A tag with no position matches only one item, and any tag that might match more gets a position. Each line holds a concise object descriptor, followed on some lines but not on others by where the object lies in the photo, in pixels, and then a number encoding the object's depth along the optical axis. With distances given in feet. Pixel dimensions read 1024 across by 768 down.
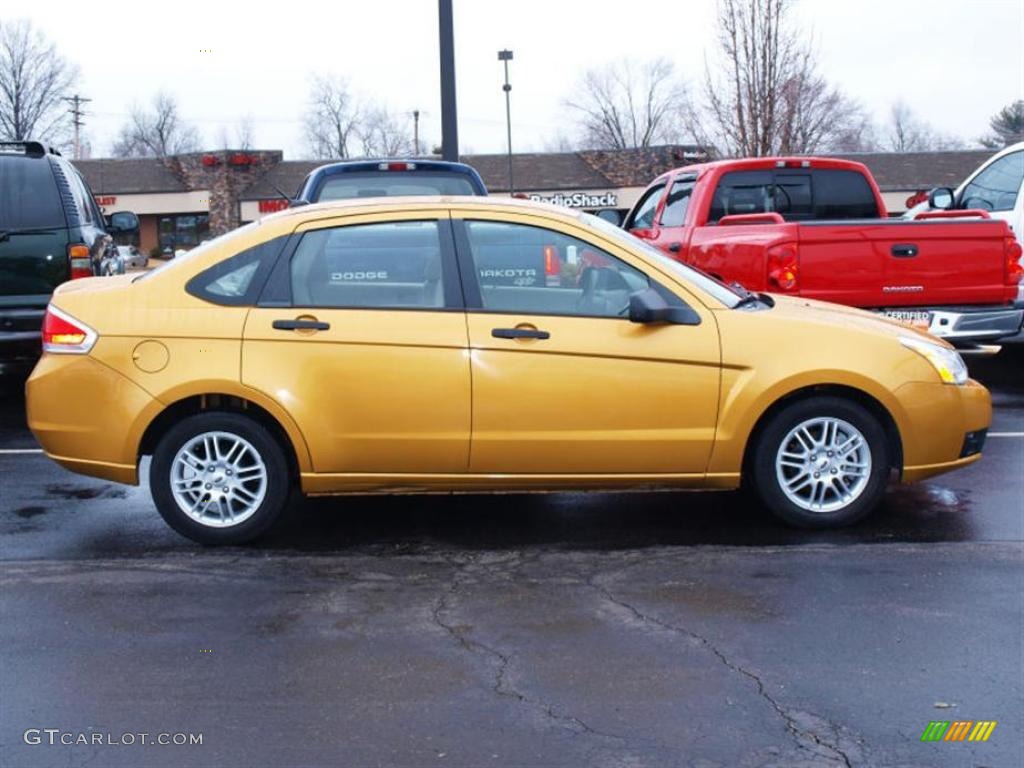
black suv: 30.81
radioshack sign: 144.97
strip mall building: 137.28
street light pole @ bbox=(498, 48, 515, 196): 108.75
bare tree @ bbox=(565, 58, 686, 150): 233.76
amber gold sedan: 19.51
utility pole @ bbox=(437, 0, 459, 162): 43.32
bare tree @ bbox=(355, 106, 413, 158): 249.96
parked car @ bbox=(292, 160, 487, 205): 34.04
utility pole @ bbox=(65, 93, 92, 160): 219.28
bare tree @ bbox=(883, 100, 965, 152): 319.27
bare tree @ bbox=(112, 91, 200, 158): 274.05
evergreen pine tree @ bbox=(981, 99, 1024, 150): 266.67
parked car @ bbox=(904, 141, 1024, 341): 38.24
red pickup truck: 29.94
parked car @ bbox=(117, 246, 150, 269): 75.41
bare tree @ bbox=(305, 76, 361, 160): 250.37
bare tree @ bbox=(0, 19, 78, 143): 188.44
